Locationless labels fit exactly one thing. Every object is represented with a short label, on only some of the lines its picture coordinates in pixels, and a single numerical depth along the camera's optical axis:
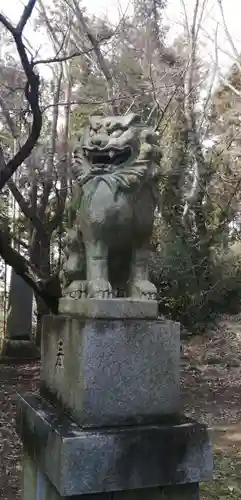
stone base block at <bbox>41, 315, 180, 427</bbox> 2.50
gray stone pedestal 2.42
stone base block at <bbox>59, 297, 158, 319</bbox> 2.61
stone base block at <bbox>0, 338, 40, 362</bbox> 9.70
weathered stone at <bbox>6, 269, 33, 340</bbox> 10.12
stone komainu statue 2.72
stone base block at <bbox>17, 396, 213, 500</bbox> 2.38
